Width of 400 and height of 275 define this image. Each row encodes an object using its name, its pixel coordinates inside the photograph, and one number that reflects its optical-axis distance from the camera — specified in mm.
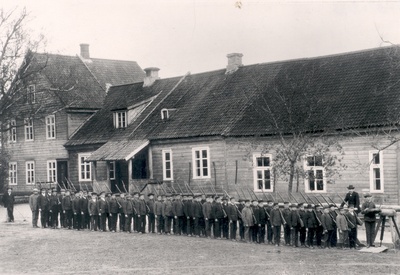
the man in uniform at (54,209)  25469
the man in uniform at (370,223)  18375
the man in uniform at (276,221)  19109
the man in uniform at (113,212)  23562
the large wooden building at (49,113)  39156
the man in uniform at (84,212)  24469
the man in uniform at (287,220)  19016
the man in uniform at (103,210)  23734
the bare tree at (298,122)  23391
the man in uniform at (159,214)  22641
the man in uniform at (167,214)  22391
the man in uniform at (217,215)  21047
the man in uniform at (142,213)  22969
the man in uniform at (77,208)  24609
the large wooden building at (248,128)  25031
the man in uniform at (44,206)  25484
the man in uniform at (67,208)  24953
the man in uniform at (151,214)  22891
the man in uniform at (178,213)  22119
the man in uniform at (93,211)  24016
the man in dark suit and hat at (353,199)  21119
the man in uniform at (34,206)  25500
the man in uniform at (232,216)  20656
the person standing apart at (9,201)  27375
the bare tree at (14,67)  35312
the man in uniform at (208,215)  21234
